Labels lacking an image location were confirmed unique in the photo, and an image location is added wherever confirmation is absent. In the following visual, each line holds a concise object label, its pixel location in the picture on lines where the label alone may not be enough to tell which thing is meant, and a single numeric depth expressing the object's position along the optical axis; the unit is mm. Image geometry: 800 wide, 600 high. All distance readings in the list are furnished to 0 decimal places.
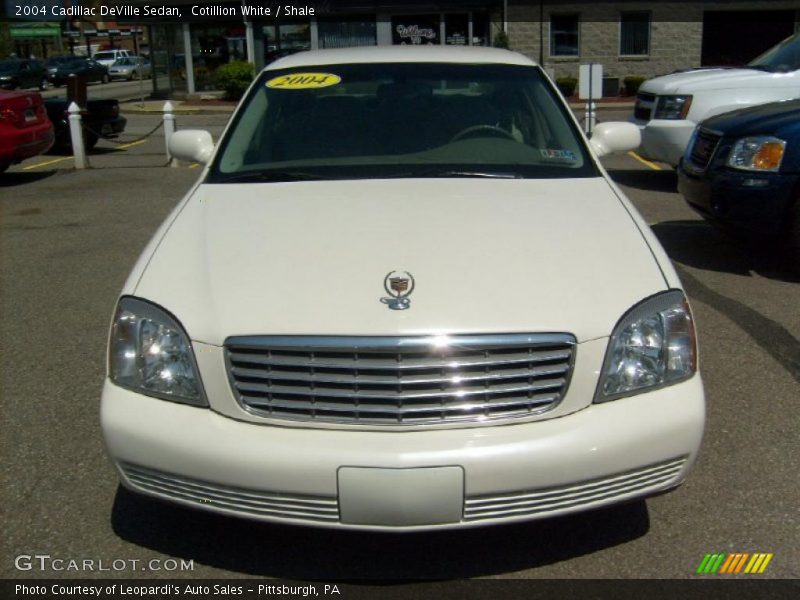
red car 11672
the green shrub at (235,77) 27719
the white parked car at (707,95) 9914
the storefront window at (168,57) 30859
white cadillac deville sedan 2604
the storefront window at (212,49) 30438
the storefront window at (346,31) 29922
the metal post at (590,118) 11632
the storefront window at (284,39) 30125
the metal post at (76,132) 13137
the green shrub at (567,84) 27906
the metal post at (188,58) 30172
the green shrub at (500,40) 27875
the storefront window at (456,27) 29891
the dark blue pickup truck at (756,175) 6250
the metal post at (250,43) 29875
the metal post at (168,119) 13234
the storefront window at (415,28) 29875
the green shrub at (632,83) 27795
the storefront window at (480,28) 30078
